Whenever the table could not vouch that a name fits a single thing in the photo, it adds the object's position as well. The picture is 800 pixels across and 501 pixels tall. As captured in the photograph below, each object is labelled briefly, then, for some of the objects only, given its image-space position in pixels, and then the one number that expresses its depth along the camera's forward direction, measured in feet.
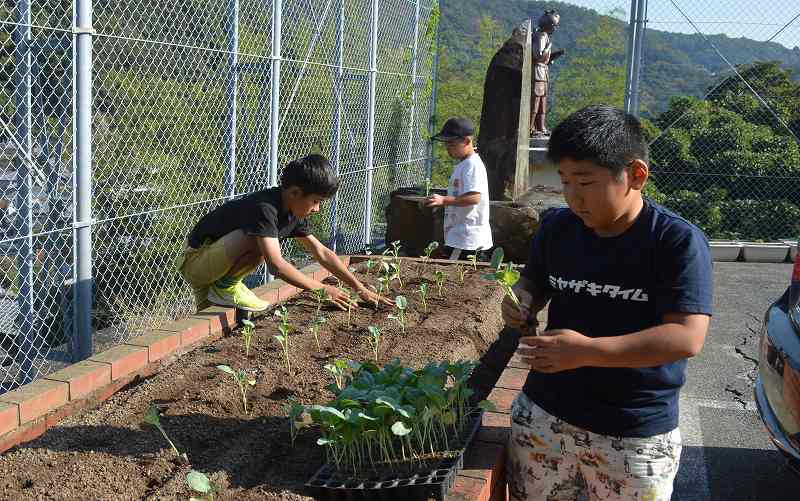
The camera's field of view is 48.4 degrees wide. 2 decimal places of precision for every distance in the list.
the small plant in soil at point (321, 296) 16.11
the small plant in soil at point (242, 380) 11.34
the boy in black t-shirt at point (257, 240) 15.23
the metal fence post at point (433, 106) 39.73
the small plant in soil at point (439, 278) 18.61
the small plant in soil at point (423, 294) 17.47
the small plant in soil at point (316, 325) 14.61
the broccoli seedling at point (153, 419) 9.53
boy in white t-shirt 22.38
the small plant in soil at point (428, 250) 21.18
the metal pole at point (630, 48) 34.73
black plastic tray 8.82
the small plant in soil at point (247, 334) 13.74
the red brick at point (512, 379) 12.21
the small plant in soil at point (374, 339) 13.08
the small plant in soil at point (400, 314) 14.62
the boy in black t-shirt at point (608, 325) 7.47
